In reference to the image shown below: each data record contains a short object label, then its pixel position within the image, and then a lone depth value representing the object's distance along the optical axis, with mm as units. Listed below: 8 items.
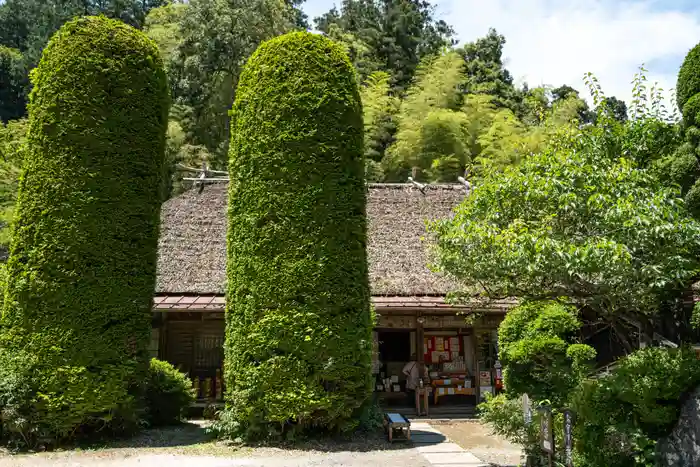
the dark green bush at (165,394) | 11047
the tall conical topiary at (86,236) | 9070
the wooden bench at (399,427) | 9516
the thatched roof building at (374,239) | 13648
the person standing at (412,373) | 13852
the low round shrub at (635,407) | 6113
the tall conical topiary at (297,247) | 9250
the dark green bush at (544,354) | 9383
